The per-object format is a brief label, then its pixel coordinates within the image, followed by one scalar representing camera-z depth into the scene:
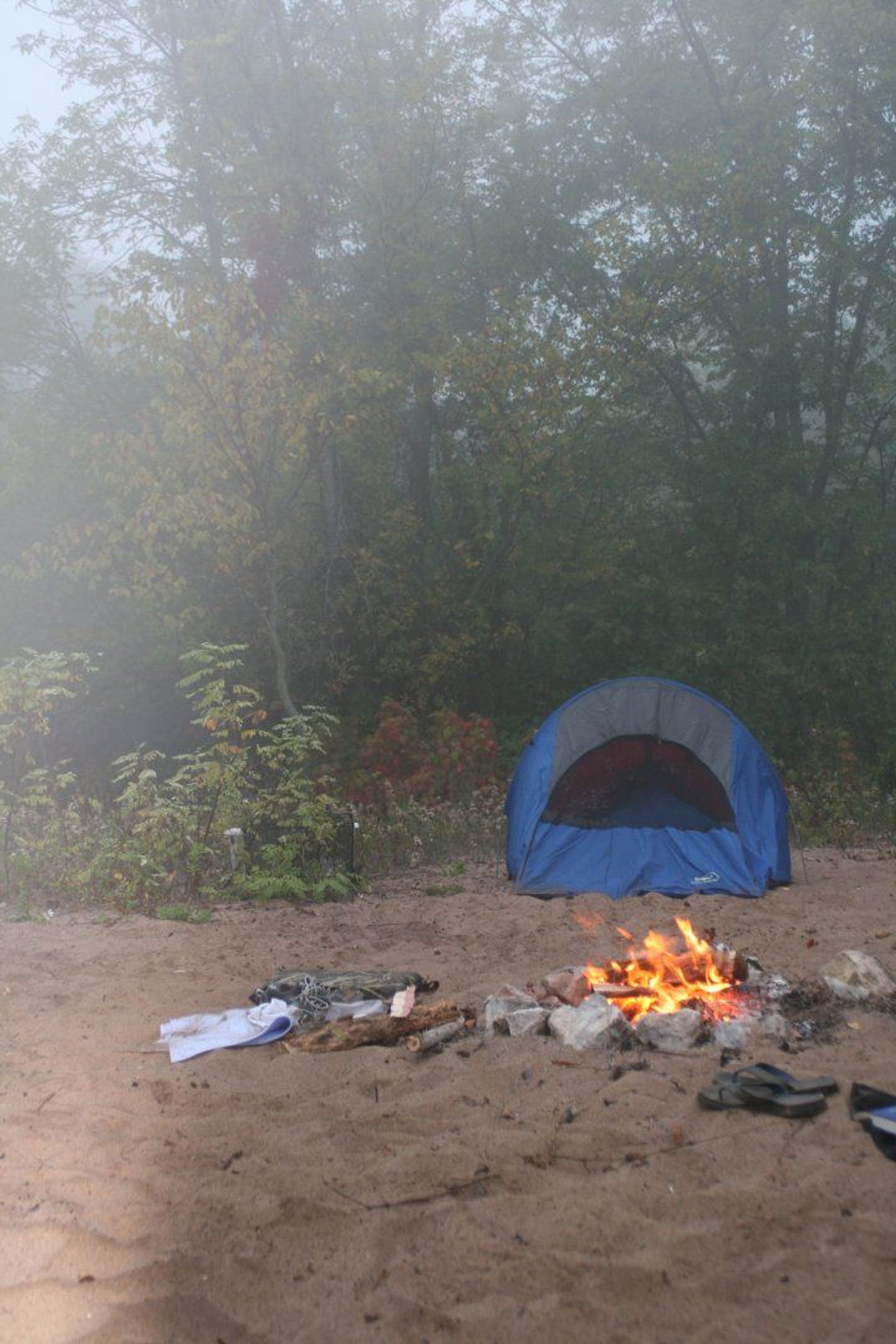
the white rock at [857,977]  4.69
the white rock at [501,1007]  4.62
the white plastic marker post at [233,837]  7.75
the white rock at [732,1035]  4.29
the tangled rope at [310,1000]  5.05
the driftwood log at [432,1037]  4.54
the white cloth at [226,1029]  4.66
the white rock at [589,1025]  4.36
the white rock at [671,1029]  4.30
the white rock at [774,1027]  4.36
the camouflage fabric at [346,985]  5.21
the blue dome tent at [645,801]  7.62
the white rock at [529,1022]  4.55
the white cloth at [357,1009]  5.06
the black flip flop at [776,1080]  3.74
